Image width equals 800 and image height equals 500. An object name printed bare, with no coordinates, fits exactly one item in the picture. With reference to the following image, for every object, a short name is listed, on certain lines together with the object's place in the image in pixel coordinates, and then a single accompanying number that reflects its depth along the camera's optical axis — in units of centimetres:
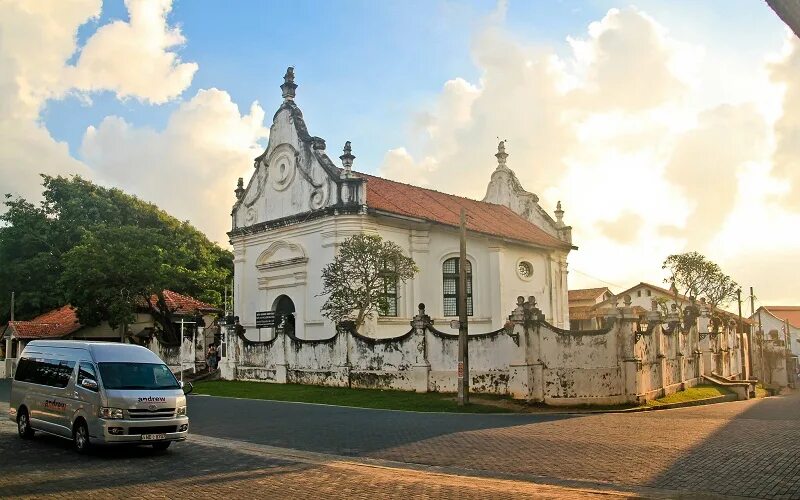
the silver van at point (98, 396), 1283
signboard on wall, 3316
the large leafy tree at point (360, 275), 2902
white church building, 3319
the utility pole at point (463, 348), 2236
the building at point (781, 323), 9406
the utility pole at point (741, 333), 4586
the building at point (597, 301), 5856
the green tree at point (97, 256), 3725
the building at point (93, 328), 4247
